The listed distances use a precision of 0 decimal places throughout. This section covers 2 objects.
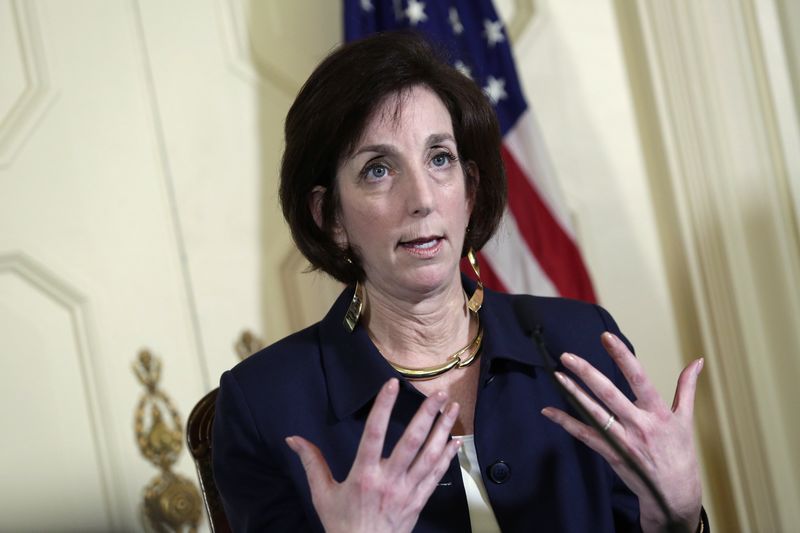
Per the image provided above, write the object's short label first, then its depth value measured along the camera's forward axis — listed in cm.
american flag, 361
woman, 306
